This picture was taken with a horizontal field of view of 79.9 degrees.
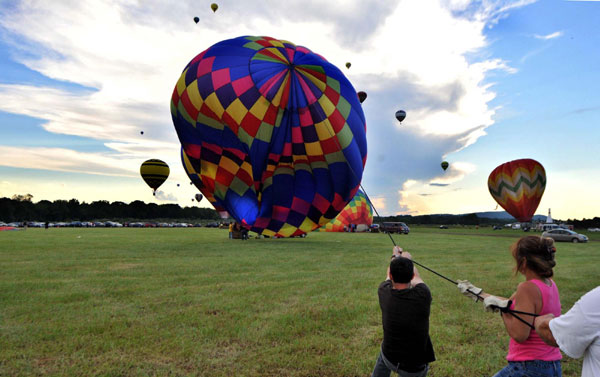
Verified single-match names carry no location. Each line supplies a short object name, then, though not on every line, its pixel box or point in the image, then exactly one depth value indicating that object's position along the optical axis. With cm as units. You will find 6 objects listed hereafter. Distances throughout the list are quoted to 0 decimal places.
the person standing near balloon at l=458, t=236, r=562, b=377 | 235
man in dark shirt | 282
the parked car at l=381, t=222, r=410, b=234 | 3831
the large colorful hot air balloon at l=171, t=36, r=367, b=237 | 1329
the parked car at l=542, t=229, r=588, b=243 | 2805
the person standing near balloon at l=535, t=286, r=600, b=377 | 160
